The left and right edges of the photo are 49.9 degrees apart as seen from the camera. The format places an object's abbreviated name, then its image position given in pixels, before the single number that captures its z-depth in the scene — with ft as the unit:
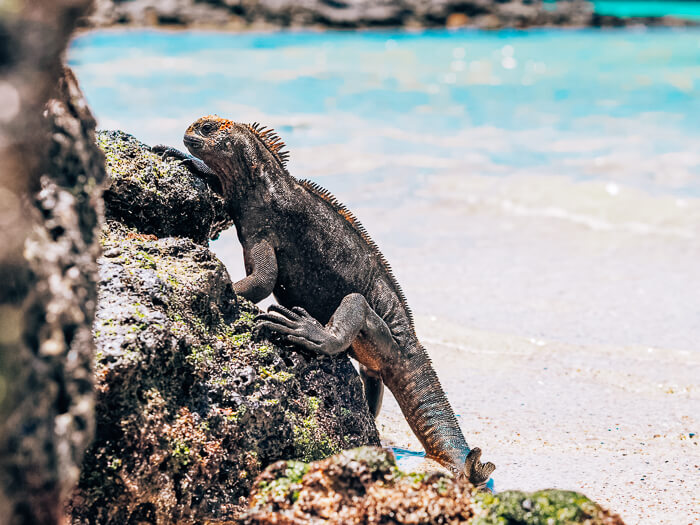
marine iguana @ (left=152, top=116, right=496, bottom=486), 12.14
